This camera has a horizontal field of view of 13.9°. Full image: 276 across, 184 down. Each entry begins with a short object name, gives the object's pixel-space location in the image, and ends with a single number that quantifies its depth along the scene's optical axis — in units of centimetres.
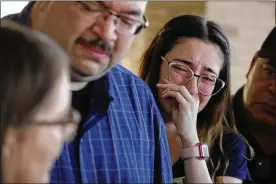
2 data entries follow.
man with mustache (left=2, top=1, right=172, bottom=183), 178
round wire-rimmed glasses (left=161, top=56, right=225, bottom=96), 213
